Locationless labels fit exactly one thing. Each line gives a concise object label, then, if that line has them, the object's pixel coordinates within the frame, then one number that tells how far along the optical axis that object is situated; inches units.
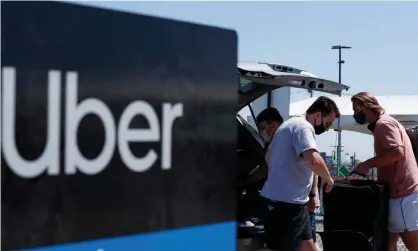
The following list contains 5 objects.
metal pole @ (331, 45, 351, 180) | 1325.0
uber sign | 77.1
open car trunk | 214.4
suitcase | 204.0
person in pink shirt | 207.5
